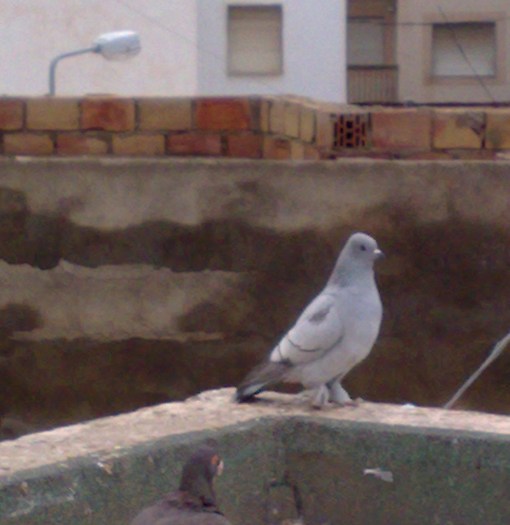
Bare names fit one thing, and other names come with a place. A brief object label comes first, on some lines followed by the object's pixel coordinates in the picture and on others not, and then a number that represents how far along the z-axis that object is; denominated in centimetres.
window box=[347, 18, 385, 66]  2684
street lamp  1345
